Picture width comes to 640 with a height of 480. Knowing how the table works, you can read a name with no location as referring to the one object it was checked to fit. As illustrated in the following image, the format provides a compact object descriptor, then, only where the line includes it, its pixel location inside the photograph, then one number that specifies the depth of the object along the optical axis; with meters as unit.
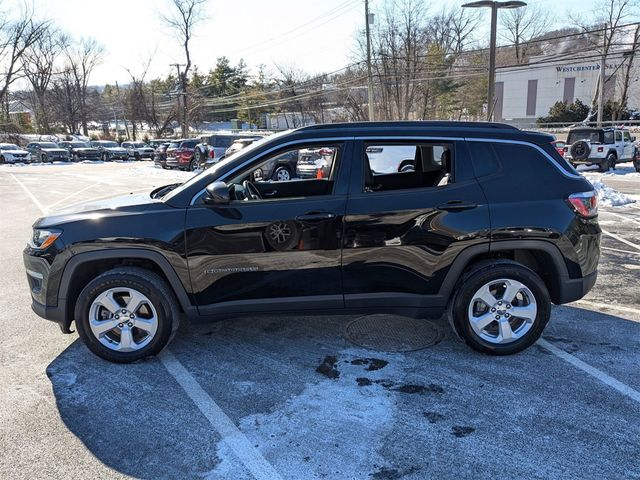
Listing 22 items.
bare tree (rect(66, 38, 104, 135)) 64.94
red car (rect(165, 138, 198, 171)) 25.34
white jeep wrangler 20.48
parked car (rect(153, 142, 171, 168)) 27.50
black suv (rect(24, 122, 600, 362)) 3.77
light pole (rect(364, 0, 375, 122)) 26.98
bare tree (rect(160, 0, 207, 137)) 51.05
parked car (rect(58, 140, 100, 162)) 38.75
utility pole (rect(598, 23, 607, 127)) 37.12
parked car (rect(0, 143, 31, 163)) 36.50
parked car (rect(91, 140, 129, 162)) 39.84
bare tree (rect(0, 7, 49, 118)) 47.94
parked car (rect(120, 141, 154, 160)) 40.88
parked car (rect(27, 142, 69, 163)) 37.56
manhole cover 4.19
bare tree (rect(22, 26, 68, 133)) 58.79
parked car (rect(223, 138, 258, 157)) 18.51
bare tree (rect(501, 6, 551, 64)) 63.59
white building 51.31
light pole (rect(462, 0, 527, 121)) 18.41
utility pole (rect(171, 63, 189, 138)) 49.00
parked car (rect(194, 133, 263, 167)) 22.09
